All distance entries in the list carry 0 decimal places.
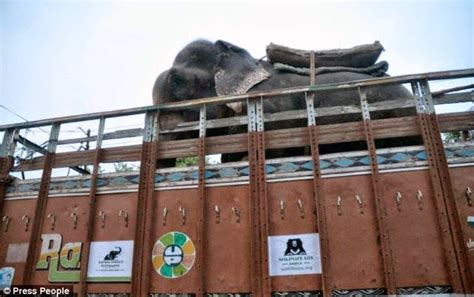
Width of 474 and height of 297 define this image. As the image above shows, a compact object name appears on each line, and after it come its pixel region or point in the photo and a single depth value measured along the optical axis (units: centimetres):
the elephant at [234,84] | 555
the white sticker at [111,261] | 462
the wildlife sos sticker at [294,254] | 418
